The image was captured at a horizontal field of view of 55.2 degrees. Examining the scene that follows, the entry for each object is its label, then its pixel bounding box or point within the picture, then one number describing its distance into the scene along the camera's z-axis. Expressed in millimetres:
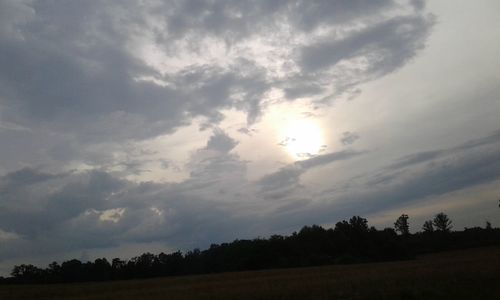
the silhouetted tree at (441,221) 179688
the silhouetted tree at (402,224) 184875
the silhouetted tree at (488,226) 155875
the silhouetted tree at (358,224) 128250
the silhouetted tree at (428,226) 179550
